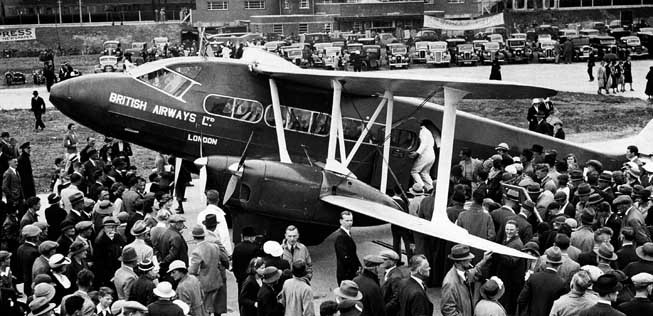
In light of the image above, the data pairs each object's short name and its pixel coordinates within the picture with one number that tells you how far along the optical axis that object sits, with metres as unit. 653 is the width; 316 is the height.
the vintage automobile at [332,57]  50.00
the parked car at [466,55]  51.62
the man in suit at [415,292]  10.02
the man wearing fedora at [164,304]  9.55
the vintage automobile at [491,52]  52.06
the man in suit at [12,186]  17.41
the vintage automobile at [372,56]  51.03
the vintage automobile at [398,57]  51.03
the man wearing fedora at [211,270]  11.95
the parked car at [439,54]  51.44
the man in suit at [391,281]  10.41
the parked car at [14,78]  46.49
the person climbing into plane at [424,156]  18.23
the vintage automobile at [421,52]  51.97
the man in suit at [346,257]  12.45
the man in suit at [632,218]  12.48
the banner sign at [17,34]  65.94
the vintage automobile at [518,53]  52.50
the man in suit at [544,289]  10.45
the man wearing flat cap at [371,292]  10.33
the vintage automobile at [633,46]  51.88
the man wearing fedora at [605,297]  9.03
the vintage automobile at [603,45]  50.16
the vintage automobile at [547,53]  52.53
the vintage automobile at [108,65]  49.03
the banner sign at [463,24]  64.00
